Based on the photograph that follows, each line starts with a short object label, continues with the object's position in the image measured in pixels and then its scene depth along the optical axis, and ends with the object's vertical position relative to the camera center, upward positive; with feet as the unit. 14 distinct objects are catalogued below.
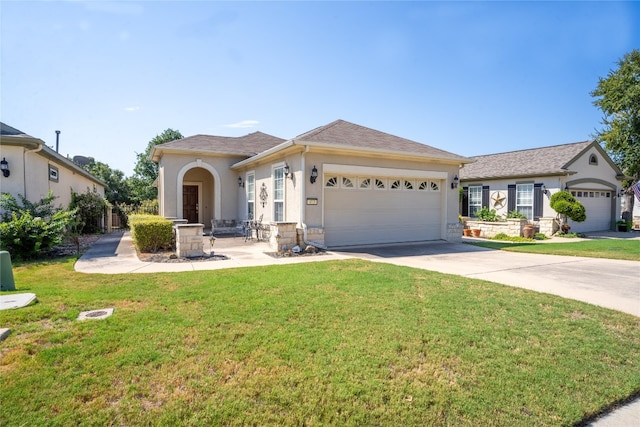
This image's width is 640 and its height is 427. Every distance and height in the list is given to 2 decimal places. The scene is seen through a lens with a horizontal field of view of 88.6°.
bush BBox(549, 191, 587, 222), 51.26 +0.37
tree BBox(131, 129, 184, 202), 111.34 +14.24
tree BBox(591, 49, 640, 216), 70.79 +21.40
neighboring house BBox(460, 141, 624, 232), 55.72 +4.73
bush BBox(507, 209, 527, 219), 55.57 -1.14
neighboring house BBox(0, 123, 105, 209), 32.14 +4.77
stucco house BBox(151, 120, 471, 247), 32.53 +2.87
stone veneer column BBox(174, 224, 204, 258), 27.66 -2.78
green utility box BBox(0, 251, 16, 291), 17.02 -3.50
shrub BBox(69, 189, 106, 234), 49.75 -0.33
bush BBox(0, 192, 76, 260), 26.04 -1.67
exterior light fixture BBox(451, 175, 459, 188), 40.54 +3.26
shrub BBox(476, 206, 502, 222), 57.21 -1.19
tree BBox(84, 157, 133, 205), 104.32 +7.75
